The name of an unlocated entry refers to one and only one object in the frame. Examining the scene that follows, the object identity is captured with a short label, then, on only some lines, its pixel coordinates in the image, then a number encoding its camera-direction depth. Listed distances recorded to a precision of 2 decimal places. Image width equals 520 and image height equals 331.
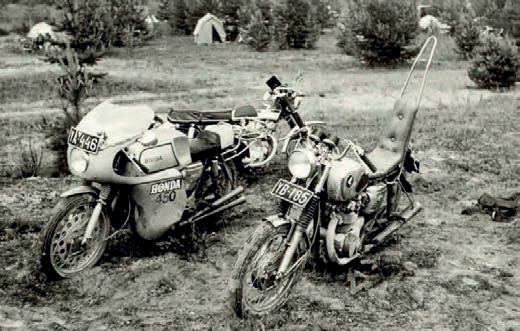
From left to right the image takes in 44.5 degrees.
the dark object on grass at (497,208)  5.87
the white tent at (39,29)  24.20
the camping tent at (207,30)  28.20
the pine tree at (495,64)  14.67
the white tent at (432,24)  30.66
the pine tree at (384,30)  19.89
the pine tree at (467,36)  21.31
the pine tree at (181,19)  33.78
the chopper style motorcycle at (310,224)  3.80
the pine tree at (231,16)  31.13
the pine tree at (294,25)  25.75
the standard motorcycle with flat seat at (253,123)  6.01
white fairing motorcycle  4.30
